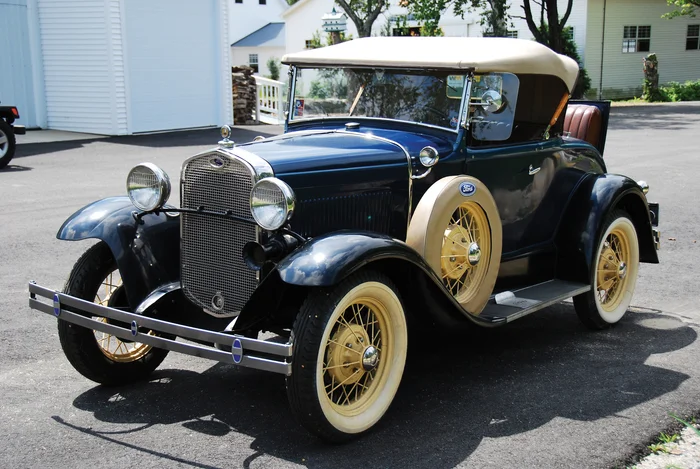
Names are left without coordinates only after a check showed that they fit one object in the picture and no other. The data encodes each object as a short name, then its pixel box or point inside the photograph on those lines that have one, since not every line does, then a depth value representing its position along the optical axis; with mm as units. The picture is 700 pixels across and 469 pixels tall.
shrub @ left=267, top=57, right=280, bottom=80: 40250
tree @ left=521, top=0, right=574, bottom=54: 26672
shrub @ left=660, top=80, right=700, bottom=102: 30609
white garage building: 17422
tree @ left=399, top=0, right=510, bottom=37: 23859
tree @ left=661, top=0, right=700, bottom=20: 30359
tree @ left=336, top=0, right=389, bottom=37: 27622
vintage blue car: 3758
